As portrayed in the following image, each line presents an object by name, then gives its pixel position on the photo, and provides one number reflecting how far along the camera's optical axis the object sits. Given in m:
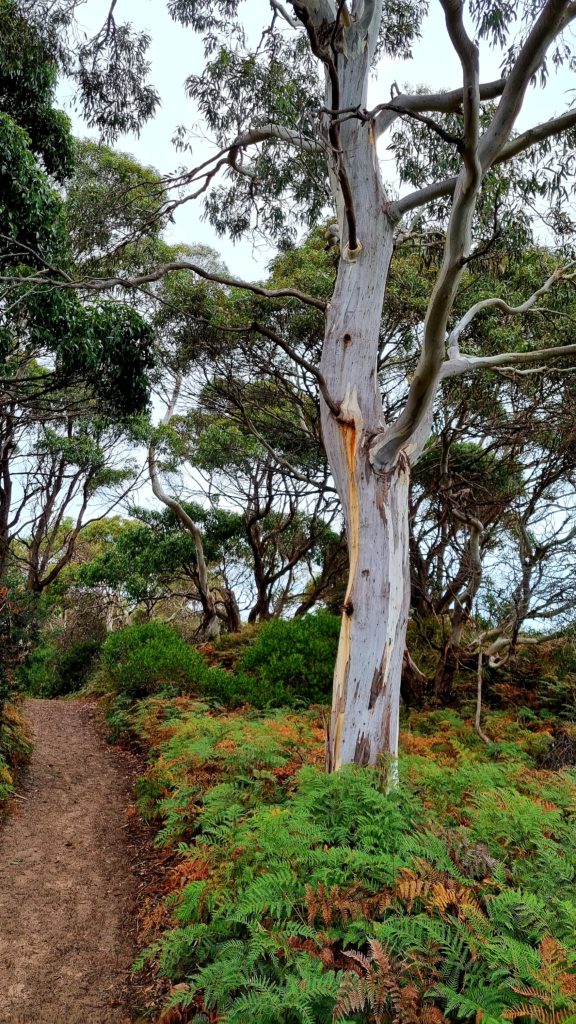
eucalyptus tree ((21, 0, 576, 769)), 4.35
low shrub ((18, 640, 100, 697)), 16.31
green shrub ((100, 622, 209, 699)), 9.40
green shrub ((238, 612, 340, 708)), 9.02
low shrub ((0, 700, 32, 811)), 6.47
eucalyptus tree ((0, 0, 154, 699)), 6.75
